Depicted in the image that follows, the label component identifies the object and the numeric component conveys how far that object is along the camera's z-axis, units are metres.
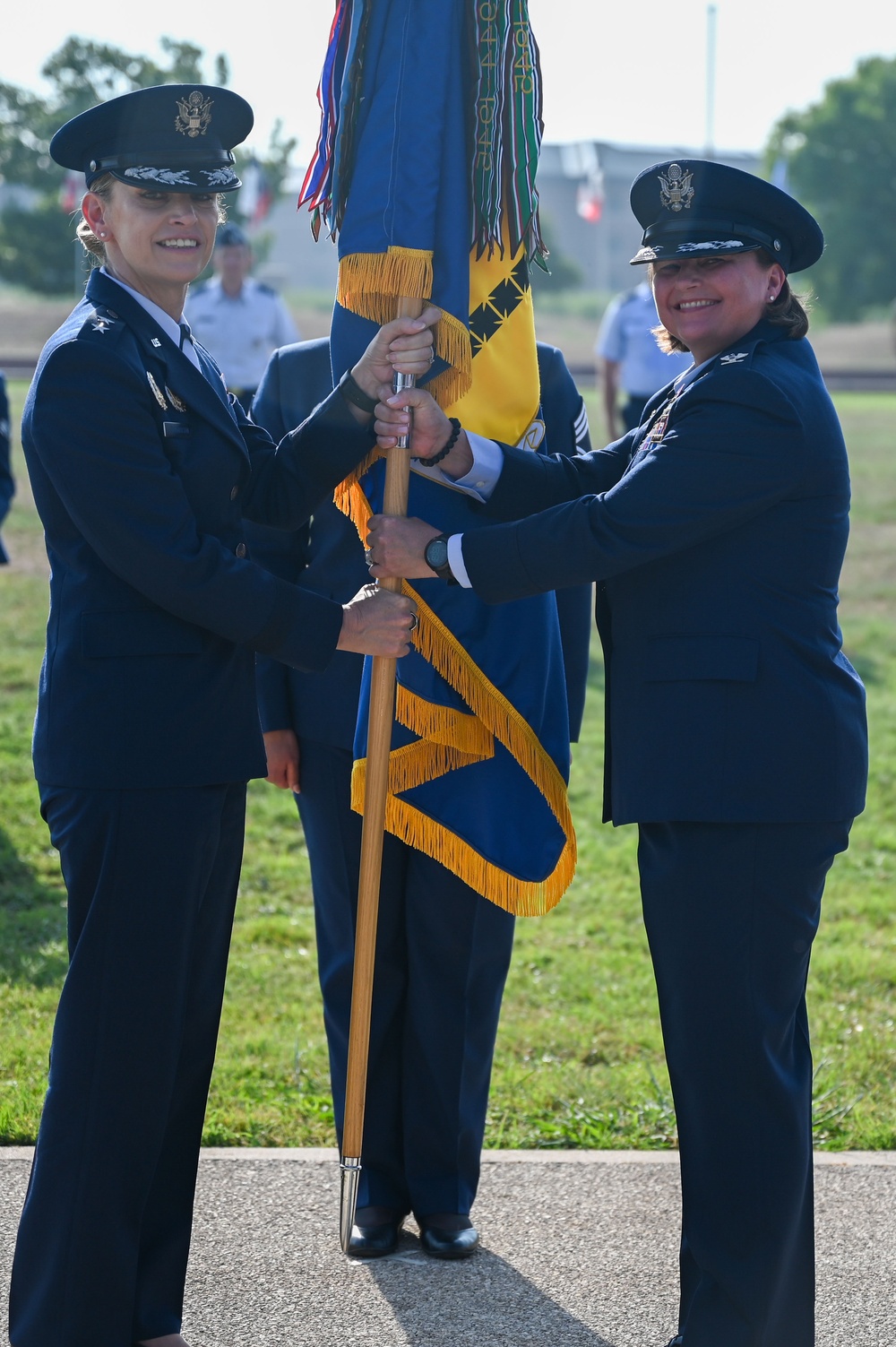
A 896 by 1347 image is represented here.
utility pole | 48.91
